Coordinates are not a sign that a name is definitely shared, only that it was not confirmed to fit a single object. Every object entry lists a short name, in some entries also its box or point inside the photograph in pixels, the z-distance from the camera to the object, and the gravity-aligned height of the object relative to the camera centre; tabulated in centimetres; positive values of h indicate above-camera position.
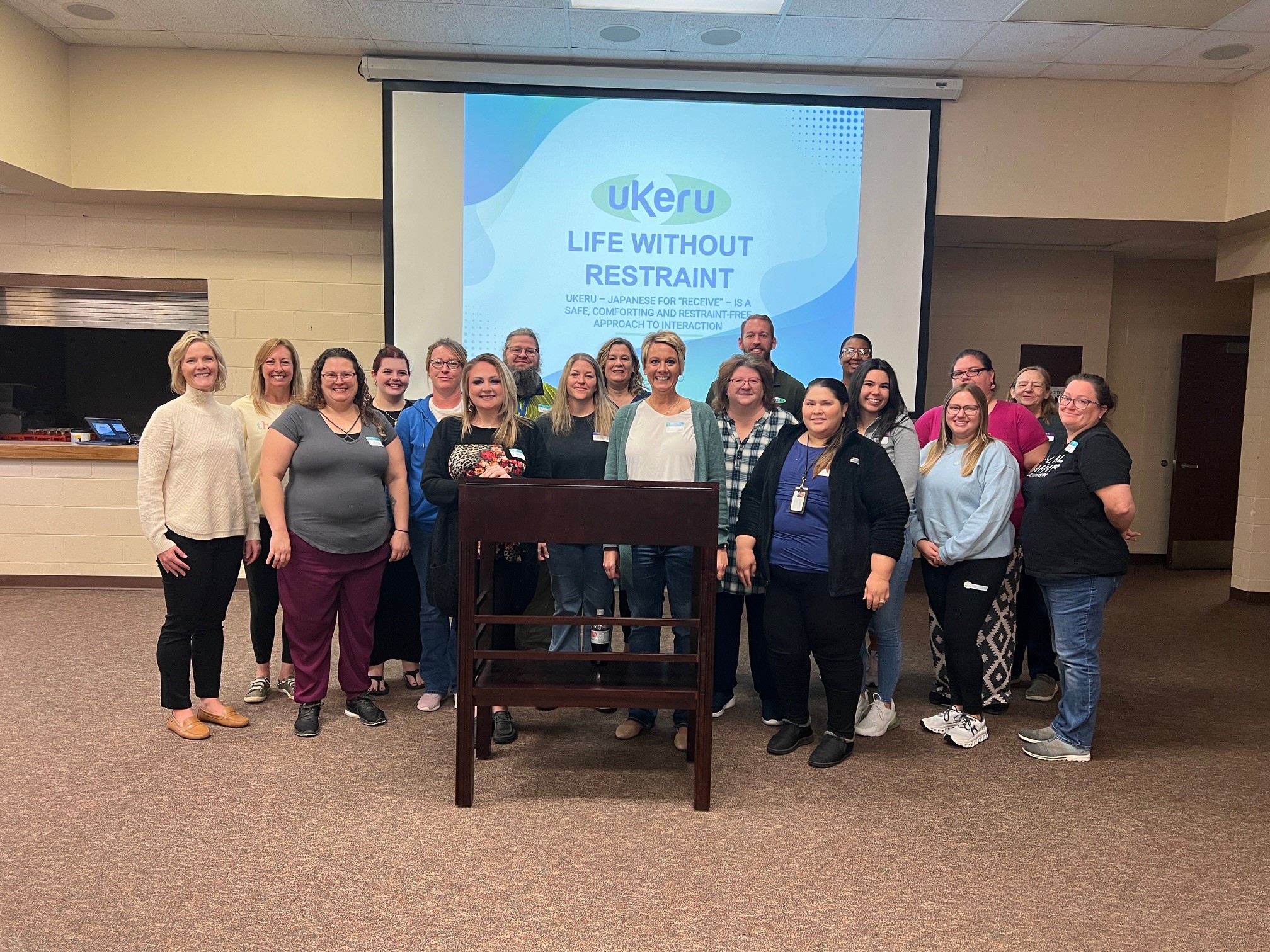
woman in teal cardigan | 323 -23
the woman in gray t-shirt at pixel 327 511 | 322 -47
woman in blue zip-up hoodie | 361 -46
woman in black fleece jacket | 302 -51
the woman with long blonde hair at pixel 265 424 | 364 -17
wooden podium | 267 -47
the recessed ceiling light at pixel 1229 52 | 489 +206
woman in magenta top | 367 -68
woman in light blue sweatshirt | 332 -50
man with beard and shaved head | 423 +29
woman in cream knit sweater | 314 -49
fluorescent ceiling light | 459 +209
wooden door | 745 -36
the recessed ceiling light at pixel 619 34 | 489 +208
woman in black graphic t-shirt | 309 -48
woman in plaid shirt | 334 -15
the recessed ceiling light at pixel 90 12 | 472 +204
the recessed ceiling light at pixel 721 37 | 488 +207
